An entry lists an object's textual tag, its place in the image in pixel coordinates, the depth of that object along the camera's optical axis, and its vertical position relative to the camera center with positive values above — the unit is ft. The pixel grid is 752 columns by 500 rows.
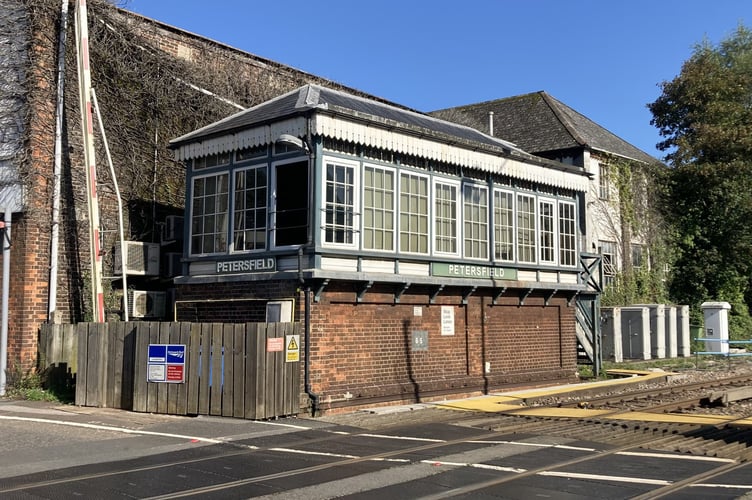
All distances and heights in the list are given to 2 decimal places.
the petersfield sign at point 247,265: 47.83 +3.33
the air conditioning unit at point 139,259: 56.39 +4.36
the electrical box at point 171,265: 58.59 +4.02
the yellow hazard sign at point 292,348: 43.83 -1.92
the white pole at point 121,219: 54.70 +7.13
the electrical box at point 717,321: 98.89 -0.66
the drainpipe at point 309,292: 45.01 +1.45
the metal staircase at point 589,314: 70.74 +0.20
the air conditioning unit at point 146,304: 56.29 +0.90
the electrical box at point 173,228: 58.96 +6.99
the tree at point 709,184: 110.11 +19.89
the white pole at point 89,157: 52.03 +11.21
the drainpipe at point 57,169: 53.26 +10.72
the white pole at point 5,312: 51.37 +0.24
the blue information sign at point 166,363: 43.78 -2.83
